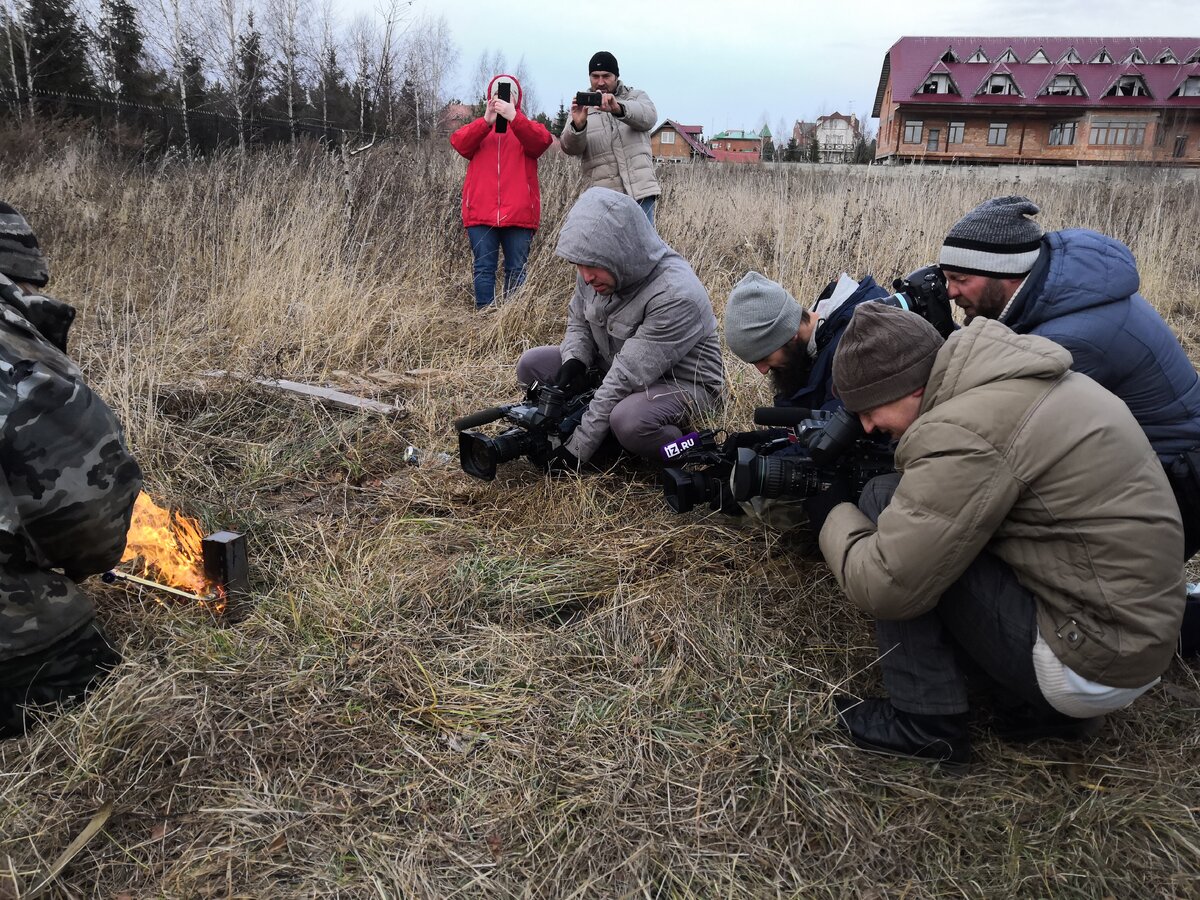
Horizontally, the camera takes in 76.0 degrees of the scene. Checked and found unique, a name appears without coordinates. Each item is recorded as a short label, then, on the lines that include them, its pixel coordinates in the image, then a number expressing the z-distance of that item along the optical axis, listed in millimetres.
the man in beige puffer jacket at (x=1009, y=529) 1448
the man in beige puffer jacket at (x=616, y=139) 4941
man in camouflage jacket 1715
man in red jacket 5109
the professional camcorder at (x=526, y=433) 2965
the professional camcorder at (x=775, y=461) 1938
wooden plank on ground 3777
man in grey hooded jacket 2918
